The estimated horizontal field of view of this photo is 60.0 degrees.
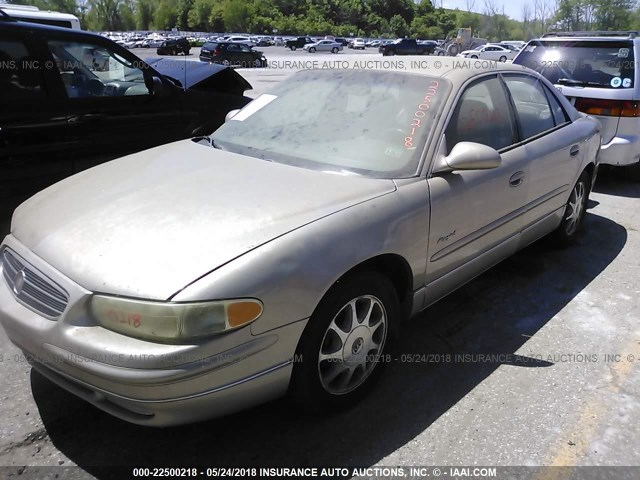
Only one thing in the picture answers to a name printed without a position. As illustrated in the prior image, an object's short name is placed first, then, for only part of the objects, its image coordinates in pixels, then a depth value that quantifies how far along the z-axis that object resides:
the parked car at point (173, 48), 45.62
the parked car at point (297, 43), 61.62
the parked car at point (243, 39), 63.34
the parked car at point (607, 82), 5.95
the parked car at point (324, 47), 57.34
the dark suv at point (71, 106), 4.25
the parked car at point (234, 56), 32.41
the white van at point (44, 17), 8.64
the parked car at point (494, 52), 35.86
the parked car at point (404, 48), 51.84
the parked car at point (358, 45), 67.38
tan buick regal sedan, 2.02
